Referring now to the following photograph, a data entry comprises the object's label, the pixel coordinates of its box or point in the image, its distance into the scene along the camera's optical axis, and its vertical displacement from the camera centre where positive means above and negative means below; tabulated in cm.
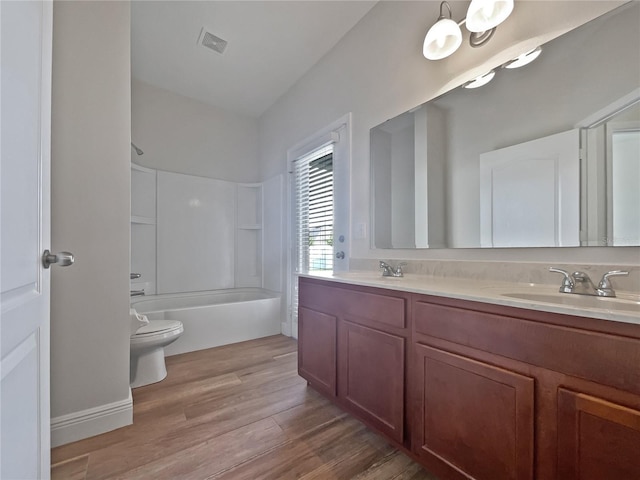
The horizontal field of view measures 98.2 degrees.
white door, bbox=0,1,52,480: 59 +1
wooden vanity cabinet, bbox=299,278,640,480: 69 -47
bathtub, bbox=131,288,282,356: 254 -74
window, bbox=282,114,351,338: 233 +35
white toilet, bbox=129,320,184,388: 189 -79
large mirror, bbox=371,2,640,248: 102 +41
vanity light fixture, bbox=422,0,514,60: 129 +108
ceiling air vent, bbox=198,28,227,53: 230 +172
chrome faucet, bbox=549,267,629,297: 101 -16
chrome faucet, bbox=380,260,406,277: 166 -18
